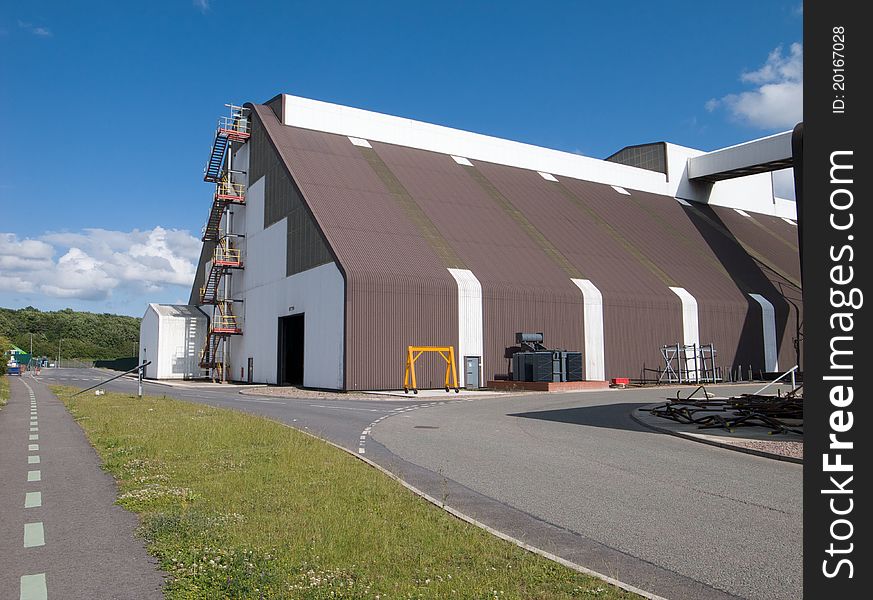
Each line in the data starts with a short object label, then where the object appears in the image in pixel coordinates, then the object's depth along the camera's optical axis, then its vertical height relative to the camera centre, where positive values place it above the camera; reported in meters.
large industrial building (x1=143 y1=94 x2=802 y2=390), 35.00 +5.38
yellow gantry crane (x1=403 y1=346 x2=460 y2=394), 33.19 -0.77
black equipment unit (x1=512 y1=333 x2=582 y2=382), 35.38 -0.94
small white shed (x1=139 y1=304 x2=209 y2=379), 51.89 +0.46
